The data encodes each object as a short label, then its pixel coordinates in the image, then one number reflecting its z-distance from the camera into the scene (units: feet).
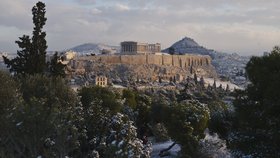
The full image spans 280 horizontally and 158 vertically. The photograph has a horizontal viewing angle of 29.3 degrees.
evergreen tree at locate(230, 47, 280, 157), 52.70
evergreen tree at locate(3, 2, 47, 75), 103.19
